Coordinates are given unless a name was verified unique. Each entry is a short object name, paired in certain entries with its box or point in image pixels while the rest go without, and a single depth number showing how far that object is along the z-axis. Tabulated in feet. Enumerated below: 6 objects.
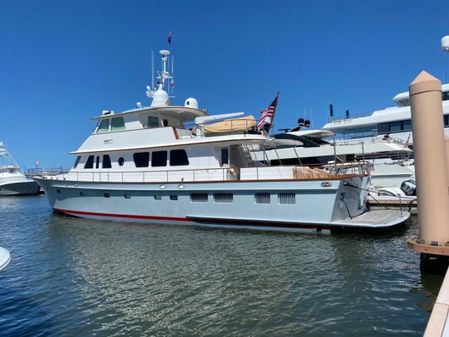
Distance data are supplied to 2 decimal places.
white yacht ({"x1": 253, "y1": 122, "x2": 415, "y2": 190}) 71.10
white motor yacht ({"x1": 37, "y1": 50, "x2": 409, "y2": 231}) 42.16
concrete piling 22.20
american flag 50.52
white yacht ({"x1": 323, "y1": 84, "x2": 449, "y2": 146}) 88.99
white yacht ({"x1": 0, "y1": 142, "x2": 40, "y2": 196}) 148.87
